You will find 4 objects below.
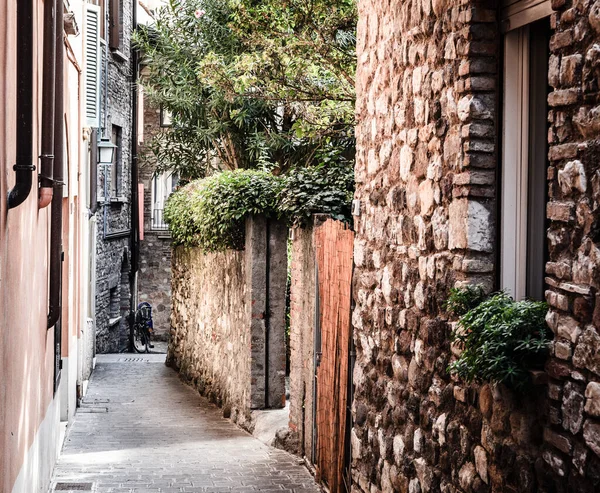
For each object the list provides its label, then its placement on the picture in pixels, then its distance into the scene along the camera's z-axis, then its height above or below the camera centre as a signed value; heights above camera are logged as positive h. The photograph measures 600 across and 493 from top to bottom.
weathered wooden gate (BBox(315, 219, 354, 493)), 7.70 -0.85
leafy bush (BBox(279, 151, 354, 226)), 9.23 +0.57
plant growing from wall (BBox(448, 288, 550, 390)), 3.77 -0.38
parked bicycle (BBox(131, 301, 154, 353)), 24.66 -2.28
